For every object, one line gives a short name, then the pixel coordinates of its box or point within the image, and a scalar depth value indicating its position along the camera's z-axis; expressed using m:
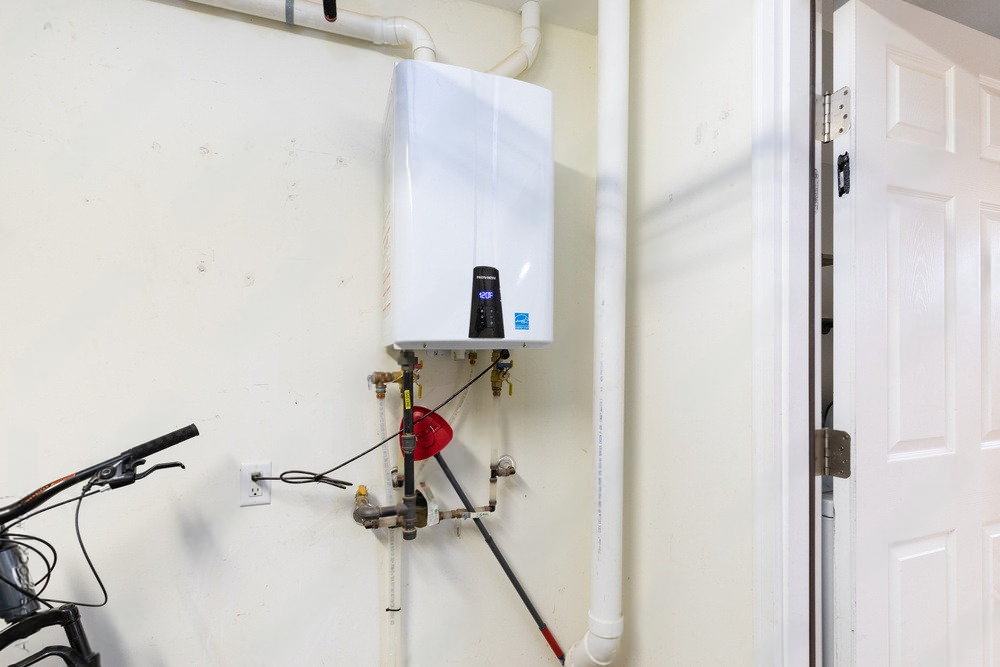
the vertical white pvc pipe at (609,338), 1.22
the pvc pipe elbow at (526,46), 1.37
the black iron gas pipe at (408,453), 1.14
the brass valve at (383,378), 1.21
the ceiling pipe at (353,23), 1.21
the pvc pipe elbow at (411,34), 1.27
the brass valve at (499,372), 1.31
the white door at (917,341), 0.94
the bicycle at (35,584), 0.83
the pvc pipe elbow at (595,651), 1.22
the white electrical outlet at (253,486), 1.20
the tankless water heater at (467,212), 1.05
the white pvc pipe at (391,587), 1.27
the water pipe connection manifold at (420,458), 1.17
